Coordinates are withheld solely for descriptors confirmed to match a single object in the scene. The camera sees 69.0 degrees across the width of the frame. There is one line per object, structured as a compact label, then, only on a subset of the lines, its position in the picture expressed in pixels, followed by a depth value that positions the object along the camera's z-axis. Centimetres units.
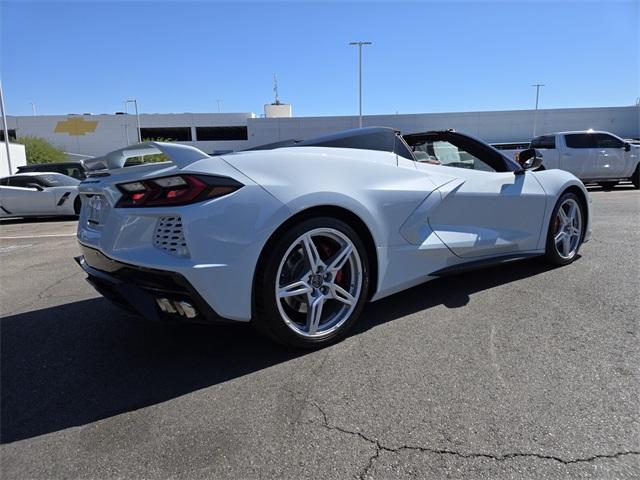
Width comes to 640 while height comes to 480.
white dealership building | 4788
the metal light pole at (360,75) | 4447
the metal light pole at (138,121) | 5418
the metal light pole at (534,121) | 4803
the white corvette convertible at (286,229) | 250
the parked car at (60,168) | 1498
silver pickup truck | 1380
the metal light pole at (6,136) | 2440
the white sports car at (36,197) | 1139
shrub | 4138
